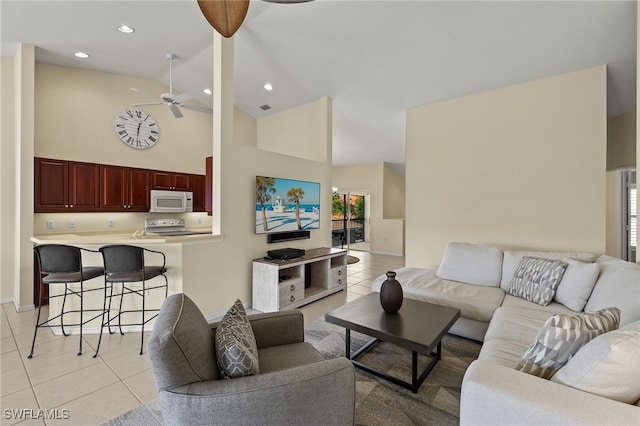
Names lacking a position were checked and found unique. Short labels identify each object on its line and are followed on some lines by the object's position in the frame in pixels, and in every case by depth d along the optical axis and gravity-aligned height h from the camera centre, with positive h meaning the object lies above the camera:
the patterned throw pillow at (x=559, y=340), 1.21 -0.56
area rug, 1.70 -1.24
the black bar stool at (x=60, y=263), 2.52 -0.48
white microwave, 4.93 +0.17
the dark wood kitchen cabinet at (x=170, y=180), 5.06 +0.57
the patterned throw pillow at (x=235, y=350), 1.18 -0.62
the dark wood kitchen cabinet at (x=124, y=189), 4.48 +0.36
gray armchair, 1.03 -0.69
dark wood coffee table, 1.87 -0.83
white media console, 3.40 -0.92
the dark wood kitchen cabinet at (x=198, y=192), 5.64 +0.39
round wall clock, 4.73 +1.44
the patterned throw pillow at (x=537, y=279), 2.50 -0.63
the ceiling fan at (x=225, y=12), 1.46 +1.07
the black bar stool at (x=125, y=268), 2.54 -0.53
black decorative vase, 2.24 -0.67
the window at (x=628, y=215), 4.83 -0.03
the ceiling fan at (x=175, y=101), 3.83 +1.54
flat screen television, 3.76 +0.10
